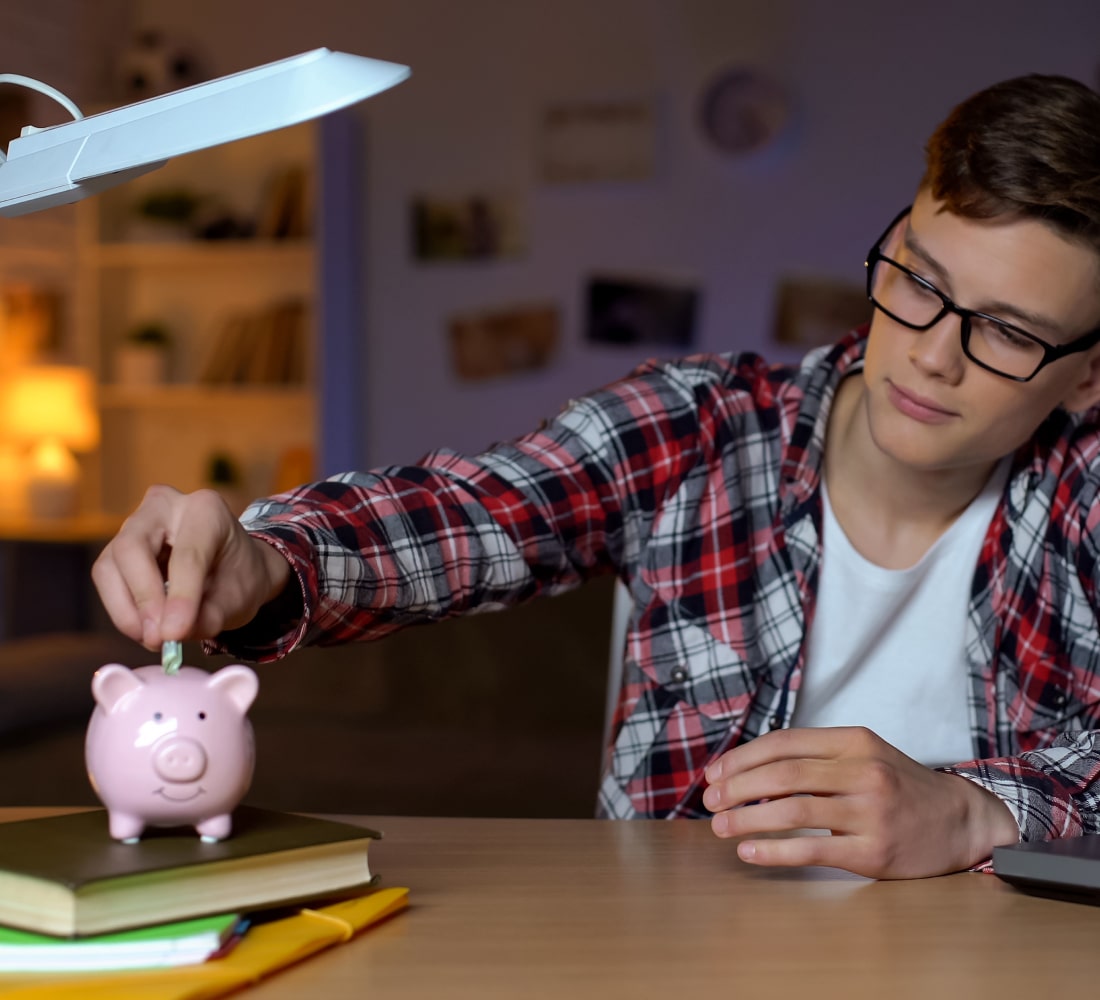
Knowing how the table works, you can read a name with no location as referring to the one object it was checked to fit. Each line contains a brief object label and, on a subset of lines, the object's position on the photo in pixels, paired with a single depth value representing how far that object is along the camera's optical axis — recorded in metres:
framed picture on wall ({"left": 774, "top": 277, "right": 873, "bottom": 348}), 4.52
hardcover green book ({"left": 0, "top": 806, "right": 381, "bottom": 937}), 0.60
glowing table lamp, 4.66
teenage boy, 1.13
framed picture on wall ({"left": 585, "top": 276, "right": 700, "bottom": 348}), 4.65
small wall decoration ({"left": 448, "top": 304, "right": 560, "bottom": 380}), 4.75
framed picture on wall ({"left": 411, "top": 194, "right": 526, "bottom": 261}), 4.76
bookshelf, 4.76
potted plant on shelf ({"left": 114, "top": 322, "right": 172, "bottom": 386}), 4.88
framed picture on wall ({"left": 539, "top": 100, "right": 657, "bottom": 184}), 4.65
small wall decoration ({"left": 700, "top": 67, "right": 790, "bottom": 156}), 4.52
